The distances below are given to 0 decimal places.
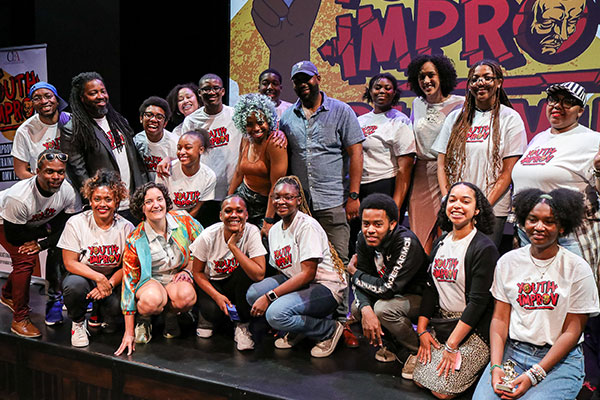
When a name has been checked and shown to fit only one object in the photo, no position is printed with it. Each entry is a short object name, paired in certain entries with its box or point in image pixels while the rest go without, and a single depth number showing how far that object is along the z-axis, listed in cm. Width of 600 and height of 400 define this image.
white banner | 555
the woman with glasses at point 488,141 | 312
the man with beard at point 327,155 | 360
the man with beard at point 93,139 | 392
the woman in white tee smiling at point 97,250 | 352
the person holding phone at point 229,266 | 337
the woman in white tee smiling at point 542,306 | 232
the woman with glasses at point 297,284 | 320
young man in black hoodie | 292
